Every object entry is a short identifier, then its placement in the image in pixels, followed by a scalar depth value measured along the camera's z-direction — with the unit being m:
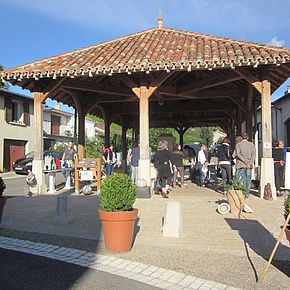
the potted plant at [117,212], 5.41
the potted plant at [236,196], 8.12
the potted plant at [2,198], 7.16
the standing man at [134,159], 13.30
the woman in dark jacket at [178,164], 13.89
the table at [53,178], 12.81
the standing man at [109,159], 16.16
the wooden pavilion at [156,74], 10.27
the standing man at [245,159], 10.30
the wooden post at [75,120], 16.35
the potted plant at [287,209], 4.20
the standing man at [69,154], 13.99
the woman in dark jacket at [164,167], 11.16
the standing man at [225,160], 12.39
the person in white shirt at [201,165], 14.04
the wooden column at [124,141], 22.83
